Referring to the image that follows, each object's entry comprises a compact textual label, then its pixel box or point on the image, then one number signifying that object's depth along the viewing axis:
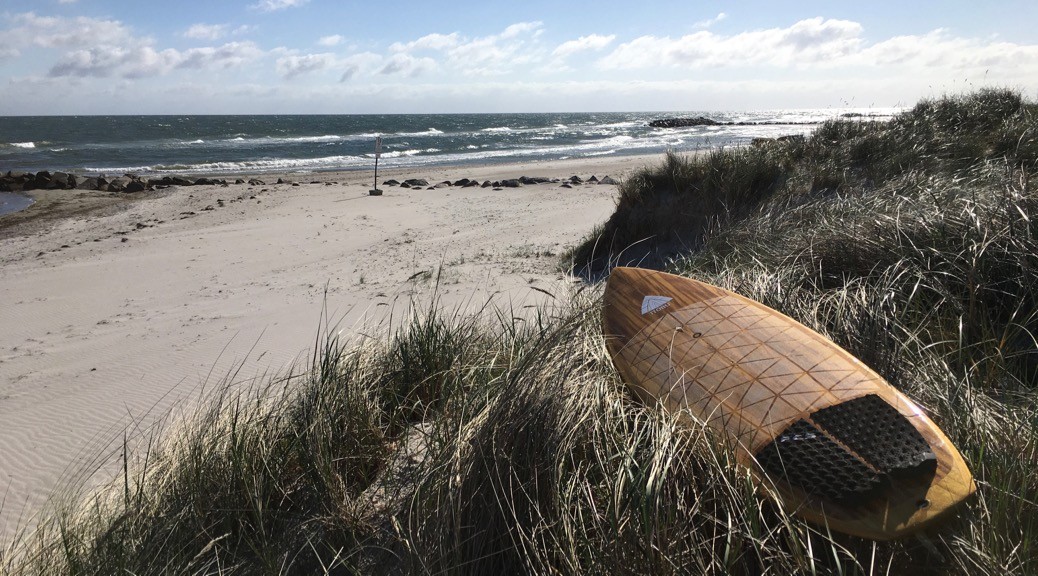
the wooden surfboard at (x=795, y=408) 1.87
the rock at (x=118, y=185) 18.16
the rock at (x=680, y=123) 69.88
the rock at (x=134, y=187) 18.15
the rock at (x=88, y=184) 18.45
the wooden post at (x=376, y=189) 16.30
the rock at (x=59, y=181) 18.64
